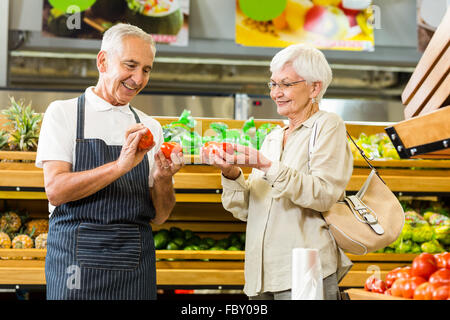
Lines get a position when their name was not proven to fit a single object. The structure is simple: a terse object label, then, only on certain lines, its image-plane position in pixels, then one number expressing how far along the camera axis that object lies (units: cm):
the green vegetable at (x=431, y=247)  368
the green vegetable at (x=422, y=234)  373
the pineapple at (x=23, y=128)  352
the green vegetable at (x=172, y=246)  354
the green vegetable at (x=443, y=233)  382
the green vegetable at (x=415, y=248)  369
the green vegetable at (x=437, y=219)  388
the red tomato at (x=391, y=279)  195
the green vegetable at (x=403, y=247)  365
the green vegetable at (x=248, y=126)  357
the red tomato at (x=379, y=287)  192
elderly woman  201
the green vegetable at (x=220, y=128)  347
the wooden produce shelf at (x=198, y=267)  326
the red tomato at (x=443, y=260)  191
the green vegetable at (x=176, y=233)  371
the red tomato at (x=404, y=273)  189
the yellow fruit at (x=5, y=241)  342
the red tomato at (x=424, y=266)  189
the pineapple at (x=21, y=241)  344
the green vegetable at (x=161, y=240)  357
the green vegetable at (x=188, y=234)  371
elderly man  200
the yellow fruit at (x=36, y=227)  357
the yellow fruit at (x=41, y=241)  344
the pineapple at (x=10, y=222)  358
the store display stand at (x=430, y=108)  160
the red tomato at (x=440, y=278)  169
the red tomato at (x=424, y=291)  161
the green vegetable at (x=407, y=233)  370
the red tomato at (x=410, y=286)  174
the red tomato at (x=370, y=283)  196
